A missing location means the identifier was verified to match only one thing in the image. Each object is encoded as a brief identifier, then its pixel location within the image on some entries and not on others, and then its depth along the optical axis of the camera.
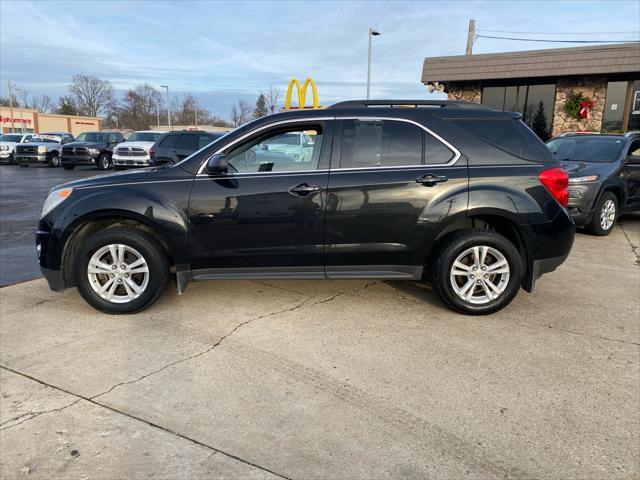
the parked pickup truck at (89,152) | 21.72
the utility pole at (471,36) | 21.54
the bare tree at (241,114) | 80.62
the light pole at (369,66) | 25.11
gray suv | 7.91
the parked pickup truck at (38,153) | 24.08
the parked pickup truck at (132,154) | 18.98
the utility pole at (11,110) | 63.44
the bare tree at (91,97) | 98.25
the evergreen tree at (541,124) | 16.38
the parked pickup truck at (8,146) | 26.39
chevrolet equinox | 4.19
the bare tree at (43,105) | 102.64
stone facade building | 14.63
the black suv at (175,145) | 15.03
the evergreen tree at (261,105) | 76.44
